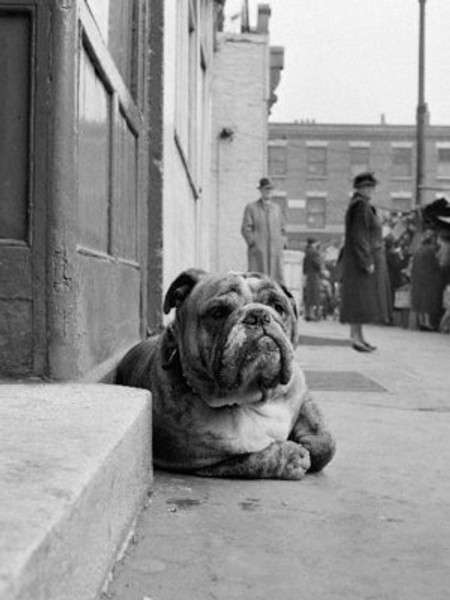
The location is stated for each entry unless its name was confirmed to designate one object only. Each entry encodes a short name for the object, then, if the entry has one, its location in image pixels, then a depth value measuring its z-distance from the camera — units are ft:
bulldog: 9.62
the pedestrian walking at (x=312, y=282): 72.79
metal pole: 65.82
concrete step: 4.26
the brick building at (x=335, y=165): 152.35
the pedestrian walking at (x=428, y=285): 55.72
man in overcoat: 41.96
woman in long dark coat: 31.81
